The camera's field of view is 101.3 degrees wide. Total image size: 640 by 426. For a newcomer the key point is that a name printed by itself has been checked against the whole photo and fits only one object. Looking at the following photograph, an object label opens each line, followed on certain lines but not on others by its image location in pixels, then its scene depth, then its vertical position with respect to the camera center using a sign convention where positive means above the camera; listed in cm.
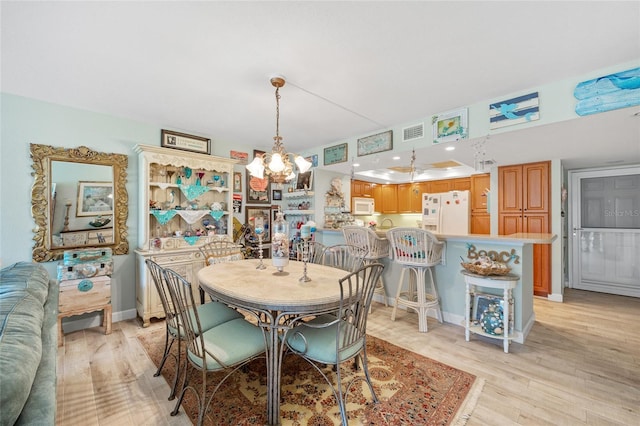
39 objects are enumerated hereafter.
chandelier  236 +47
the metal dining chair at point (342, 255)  267 -43
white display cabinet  311 +5
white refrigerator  516 +6
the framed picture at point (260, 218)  440 -6
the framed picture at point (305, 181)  450 +59
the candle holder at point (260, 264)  238 -48
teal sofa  74 -50
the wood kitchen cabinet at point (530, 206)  402 +15
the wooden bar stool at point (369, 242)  327 -35
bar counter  260 -62
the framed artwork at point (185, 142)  348 +100
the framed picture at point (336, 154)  395 +95
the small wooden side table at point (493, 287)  244 -74
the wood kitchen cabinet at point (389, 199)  648 +39
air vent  311 +100
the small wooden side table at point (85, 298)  260 -86
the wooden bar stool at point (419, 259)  282 -50
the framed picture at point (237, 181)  422 +53
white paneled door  417 -25
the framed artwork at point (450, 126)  279 +98
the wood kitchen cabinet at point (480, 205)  504 +20
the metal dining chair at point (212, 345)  151 -82
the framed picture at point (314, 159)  443 +95
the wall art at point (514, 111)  239 +99
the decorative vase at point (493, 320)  249 -101
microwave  544 +18
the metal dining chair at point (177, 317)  179 -79
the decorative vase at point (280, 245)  210 -25
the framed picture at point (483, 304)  252 -89
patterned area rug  163 -127
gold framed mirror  271 +15
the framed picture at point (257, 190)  440 +42
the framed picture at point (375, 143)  340 +97
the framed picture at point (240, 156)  415 +94
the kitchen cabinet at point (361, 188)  560 +58
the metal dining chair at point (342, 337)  157 -80
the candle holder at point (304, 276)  196 -47
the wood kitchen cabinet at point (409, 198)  625 +40
